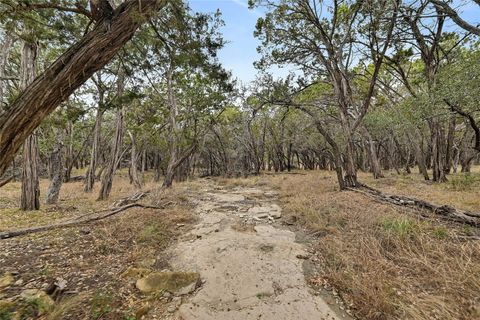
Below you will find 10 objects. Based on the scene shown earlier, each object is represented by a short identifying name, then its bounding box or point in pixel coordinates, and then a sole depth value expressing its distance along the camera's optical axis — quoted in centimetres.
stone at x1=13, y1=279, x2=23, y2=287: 264
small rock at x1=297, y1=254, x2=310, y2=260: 359
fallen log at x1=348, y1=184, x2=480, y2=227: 392
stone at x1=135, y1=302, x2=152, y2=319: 231
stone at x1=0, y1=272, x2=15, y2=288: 261
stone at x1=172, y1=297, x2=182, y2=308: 250
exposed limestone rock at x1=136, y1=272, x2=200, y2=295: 275
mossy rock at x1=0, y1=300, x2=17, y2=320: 207
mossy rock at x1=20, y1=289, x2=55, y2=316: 223
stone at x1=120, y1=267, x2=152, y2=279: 301
